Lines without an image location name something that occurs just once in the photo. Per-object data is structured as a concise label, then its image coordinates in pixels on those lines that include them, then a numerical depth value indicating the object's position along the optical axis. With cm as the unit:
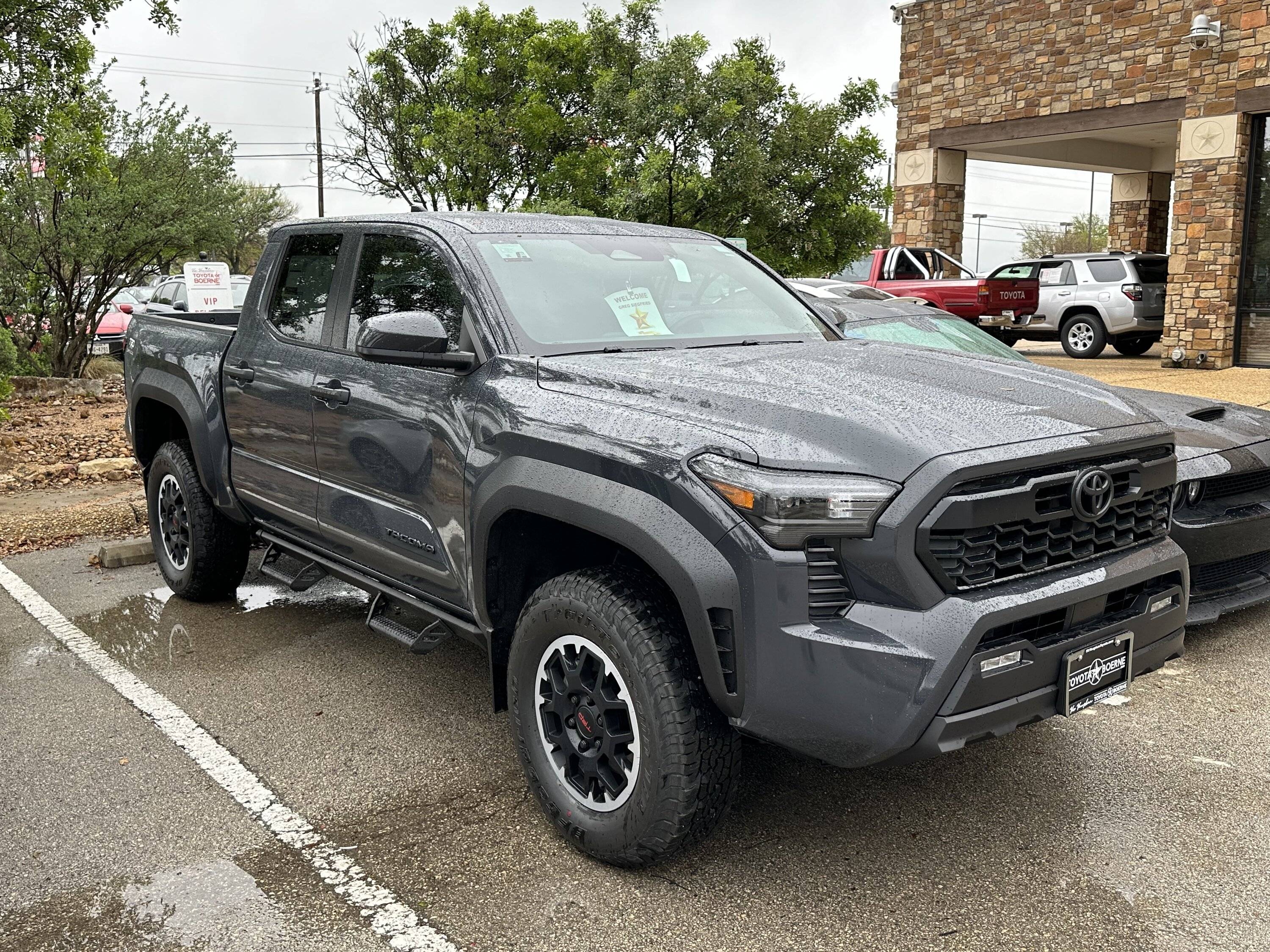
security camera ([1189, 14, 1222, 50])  1567
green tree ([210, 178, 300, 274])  1759
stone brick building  1619
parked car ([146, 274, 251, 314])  1961
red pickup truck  1961
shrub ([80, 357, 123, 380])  1688
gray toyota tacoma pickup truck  285
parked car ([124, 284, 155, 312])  2504
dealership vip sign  1191
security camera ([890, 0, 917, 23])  1973
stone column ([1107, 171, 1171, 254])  2695
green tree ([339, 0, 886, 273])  1850
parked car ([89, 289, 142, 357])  2108
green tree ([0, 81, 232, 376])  1498
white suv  1962
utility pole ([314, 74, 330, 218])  4534
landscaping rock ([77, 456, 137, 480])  983
